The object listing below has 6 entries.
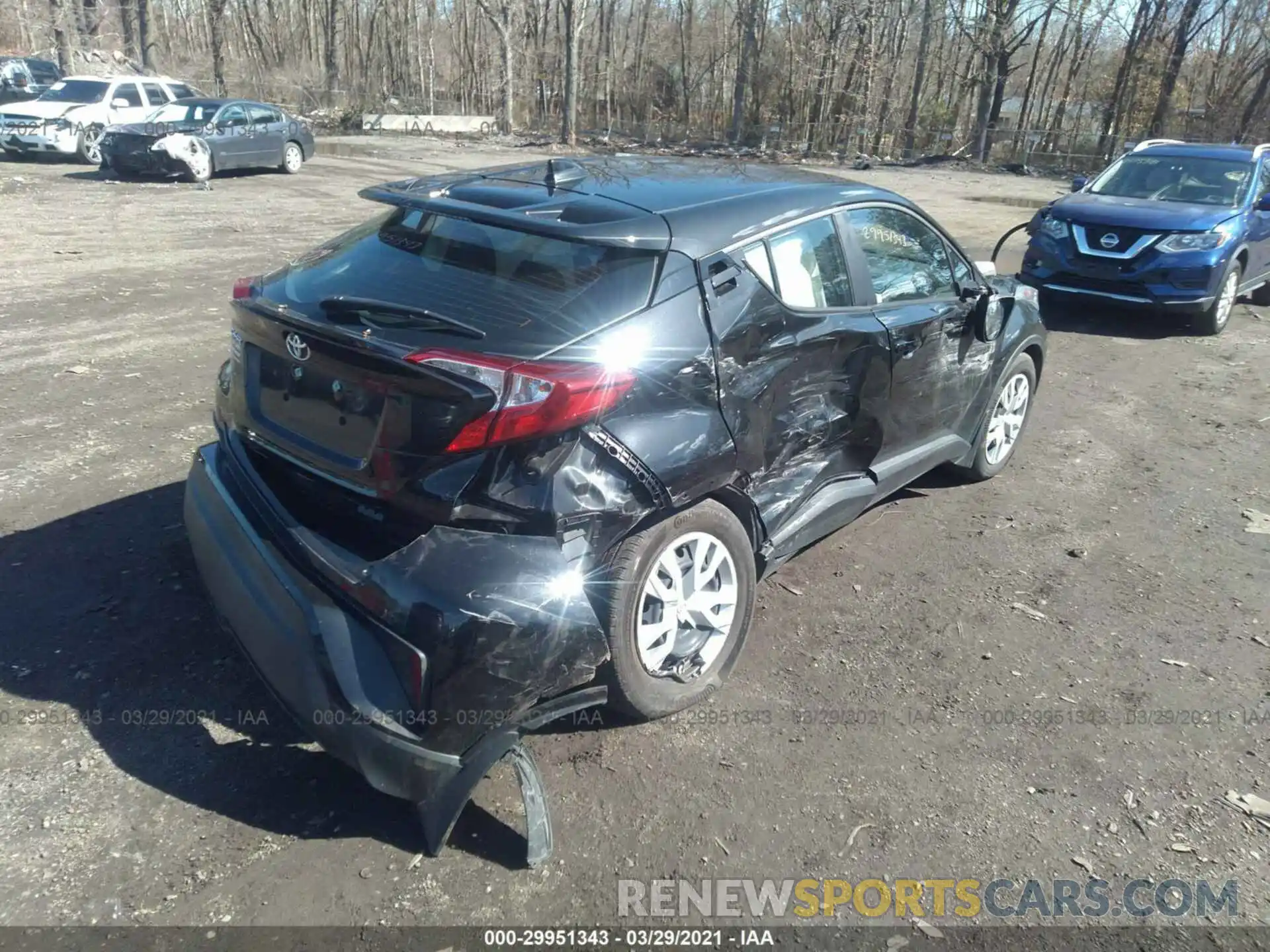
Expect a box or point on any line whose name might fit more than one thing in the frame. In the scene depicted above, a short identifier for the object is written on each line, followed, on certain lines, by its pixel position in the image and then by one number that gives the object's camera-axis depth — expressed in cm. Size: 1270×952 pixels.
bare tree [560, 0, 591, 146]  3616
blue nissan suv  903
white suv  1948
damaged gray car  1752
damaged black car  267
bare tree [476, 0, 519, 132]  3722
